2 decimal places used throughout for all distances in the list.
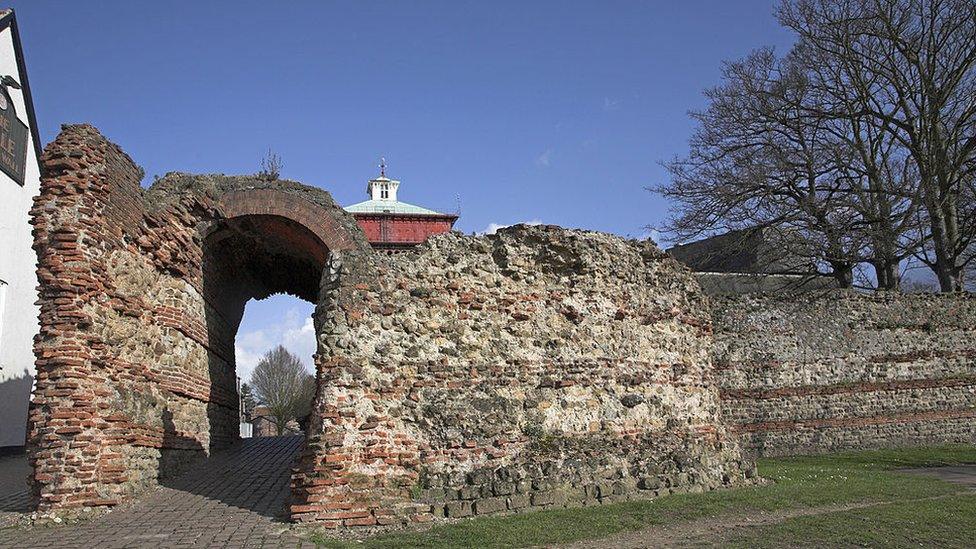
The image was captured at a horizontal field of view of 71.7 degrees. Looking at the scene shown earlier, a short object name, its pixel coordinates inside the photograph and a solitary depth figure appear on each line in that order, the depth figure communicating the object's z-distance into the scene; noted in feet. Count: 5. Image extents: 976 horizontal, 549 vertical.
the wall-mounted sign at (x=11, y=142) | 61.52
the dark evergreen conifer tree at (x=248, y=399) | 142.75
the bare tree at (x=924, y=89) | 61.87
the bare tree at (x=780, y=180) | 63.21
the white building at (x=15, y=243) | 59.06
